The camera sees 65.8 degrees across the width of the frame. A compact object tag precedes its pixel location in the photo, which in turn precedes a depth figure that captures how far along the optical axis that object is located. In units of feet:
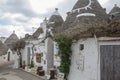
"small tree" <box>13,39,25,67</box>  45.97
